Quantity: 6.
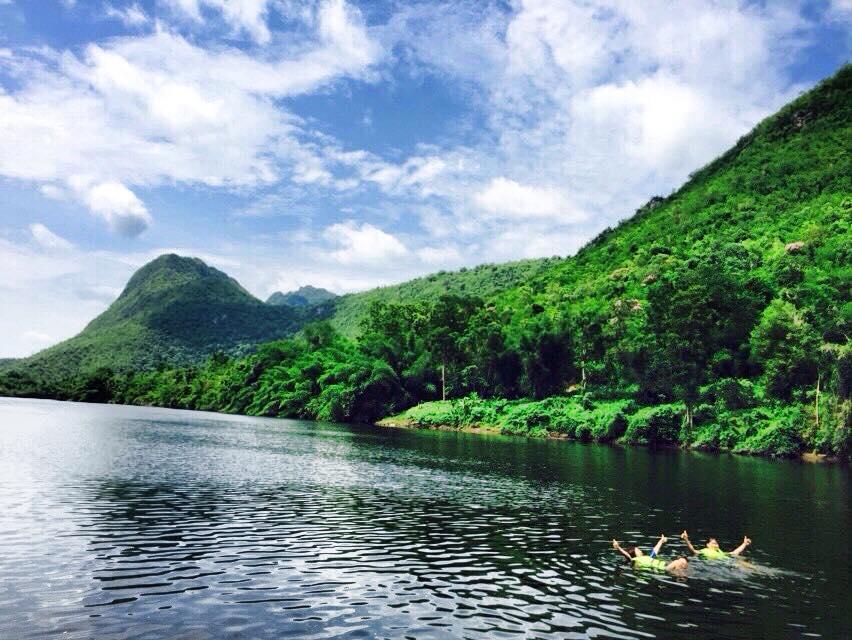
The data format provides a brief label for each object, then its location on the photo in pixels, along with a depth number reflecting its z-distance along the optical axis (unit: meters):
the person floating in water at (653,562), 28.09
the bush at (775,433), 89.81
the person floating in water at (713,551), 29.70
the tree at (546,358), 133.50
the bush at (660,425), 103.88
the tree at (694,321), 104.81
